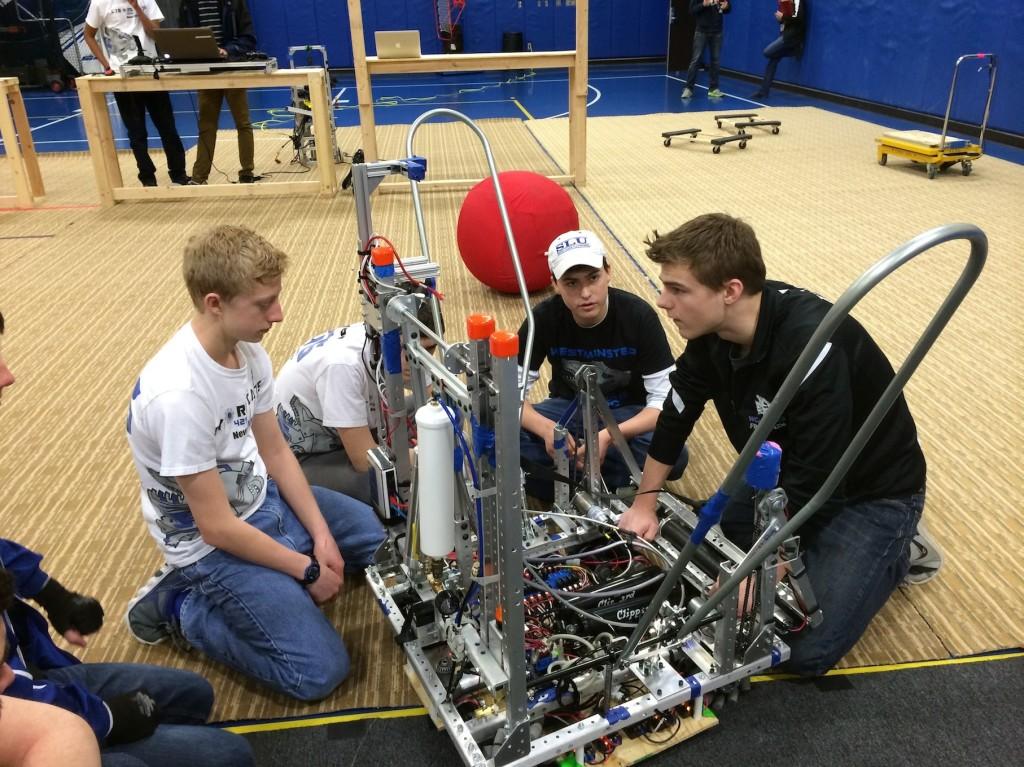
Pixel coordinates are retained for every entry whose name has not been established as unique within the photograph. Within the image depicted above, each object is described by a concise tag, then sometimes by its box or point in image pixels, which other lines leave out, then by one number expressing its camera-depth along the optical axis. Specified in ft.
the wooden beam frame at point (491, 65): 20.31
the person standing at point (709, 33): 38.34
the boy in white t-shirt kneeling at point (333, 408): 7.58
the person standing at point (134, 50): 21.38
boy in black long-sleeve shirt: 6.18
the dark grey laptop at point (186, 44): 19.89
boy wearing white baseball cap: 8.25
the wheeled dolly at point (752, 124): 28.21
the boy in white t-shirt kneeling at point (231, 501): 5.99
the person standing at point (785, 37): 37.78
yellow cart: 21.90
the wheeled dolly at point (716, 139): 25.85
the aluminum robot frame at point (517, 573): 4.75
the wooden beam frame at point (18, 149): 19.75
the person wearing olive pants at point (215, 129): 22.53
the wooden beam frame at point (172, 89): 19.92
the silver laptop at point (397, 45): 20.49
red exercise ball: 13.23
